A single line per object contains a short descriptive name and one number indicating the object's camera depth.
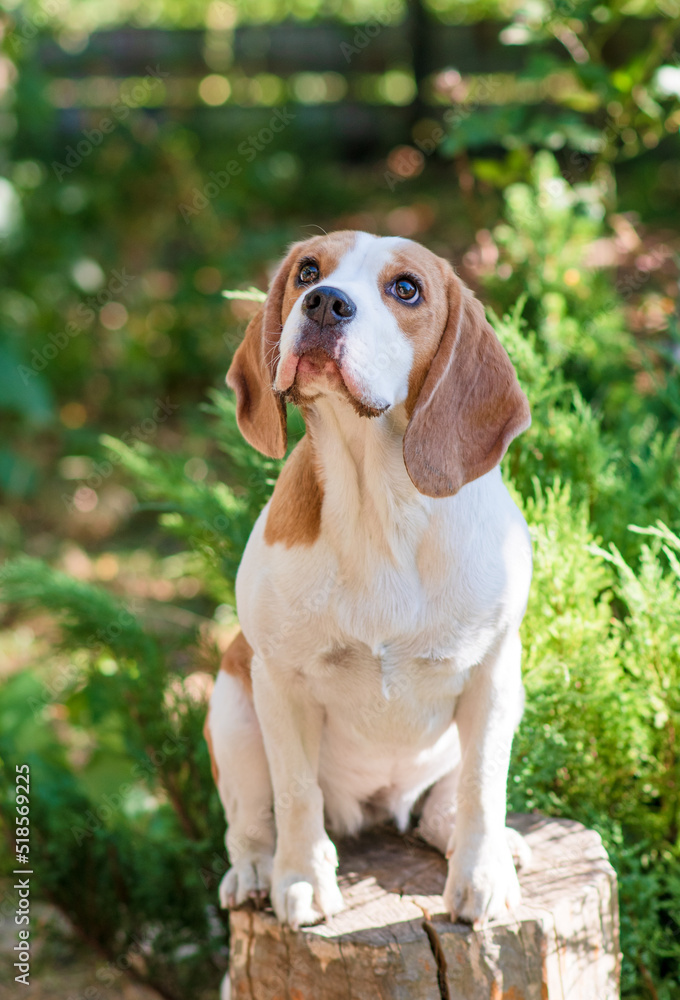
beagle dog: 1.71
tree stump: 1.76
